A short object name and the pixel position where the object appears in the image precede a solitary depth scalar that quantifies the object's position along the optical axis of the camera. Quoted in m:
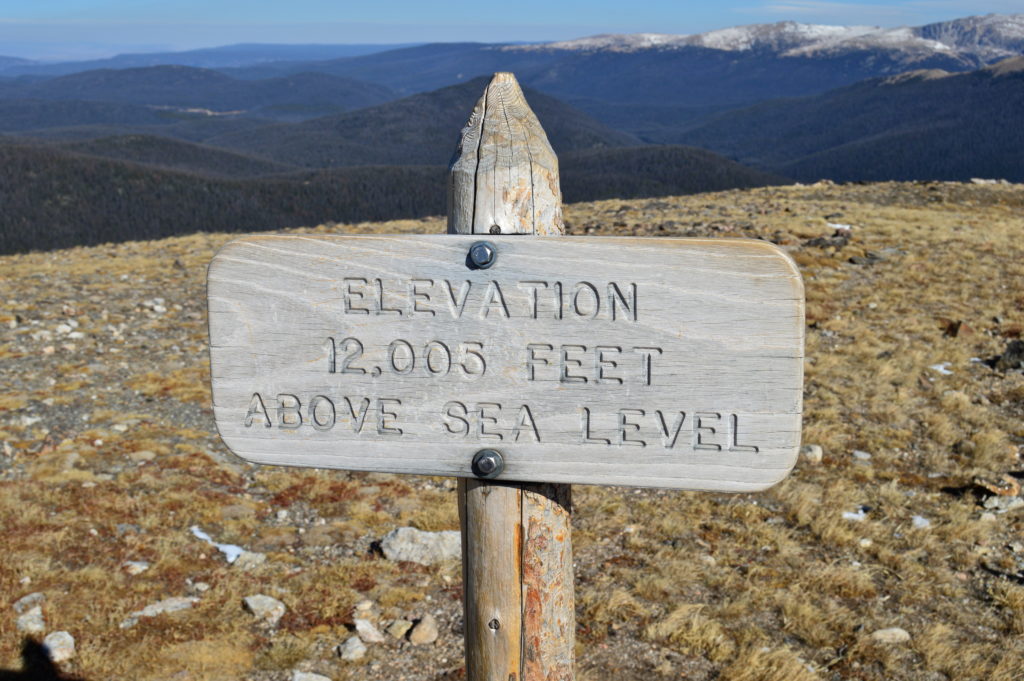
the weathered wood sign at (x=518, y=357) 1.98
